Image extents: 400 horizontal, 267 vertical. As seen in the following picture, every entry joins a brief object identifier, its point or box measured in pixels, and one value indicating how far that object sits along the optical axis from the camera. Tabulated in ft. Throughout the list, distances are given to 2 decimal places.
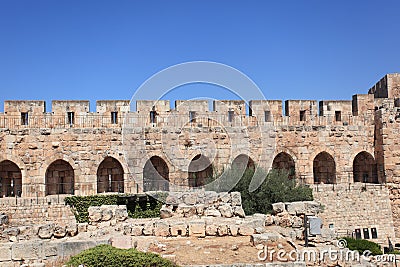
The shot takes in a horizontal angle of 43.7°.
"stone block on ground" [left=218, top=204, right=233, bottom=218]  44.55
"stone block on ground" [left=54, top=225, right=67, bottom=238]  38.19
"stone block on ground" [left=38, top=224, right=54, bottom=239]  37.37
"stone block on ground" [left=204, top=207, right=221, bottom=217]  44.67
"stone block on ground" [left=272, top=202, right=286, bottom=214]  43.88
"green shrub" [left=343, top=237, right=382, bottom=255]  53.25
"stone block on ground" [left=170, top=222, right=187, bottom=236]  38.83
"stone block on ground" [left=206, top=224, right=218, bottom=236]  38.63
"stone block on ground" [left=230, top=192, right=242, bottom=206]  48.01
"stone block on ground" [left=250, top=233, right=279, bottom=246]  34.76
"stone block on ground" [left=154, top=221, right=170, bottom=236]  39.01
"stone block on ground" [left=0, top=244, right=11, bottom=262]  32.24
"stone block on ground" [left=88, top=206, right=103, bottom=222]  43.01
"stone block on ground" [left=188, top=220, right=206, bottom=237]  38.60
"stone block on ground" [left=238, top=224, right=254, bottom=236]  38.55
